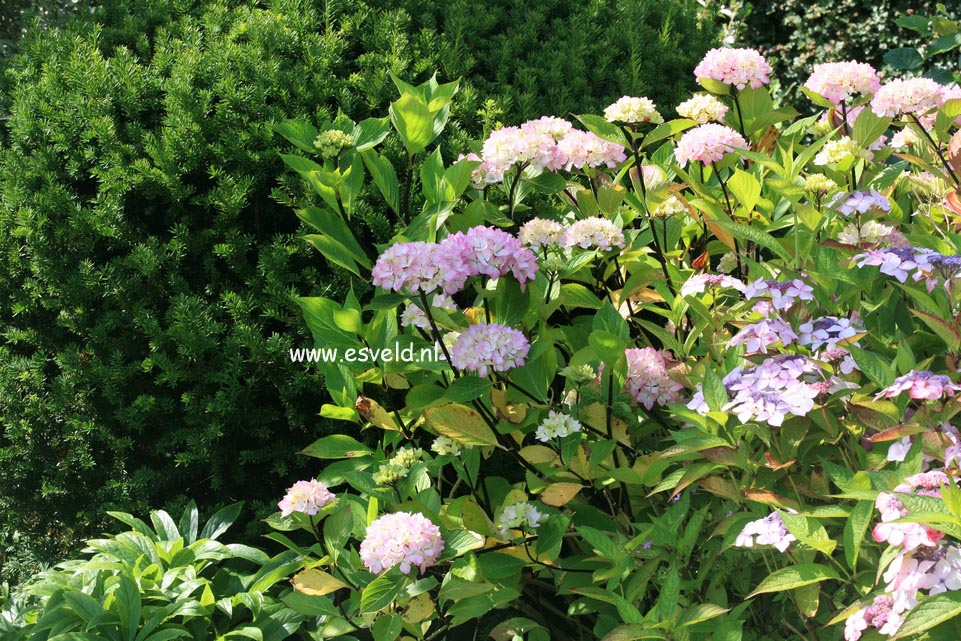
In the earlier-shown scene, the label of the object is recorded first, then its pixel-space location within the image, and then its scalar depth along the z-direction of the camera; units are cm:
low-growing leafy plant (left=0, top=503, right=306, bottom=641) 223
